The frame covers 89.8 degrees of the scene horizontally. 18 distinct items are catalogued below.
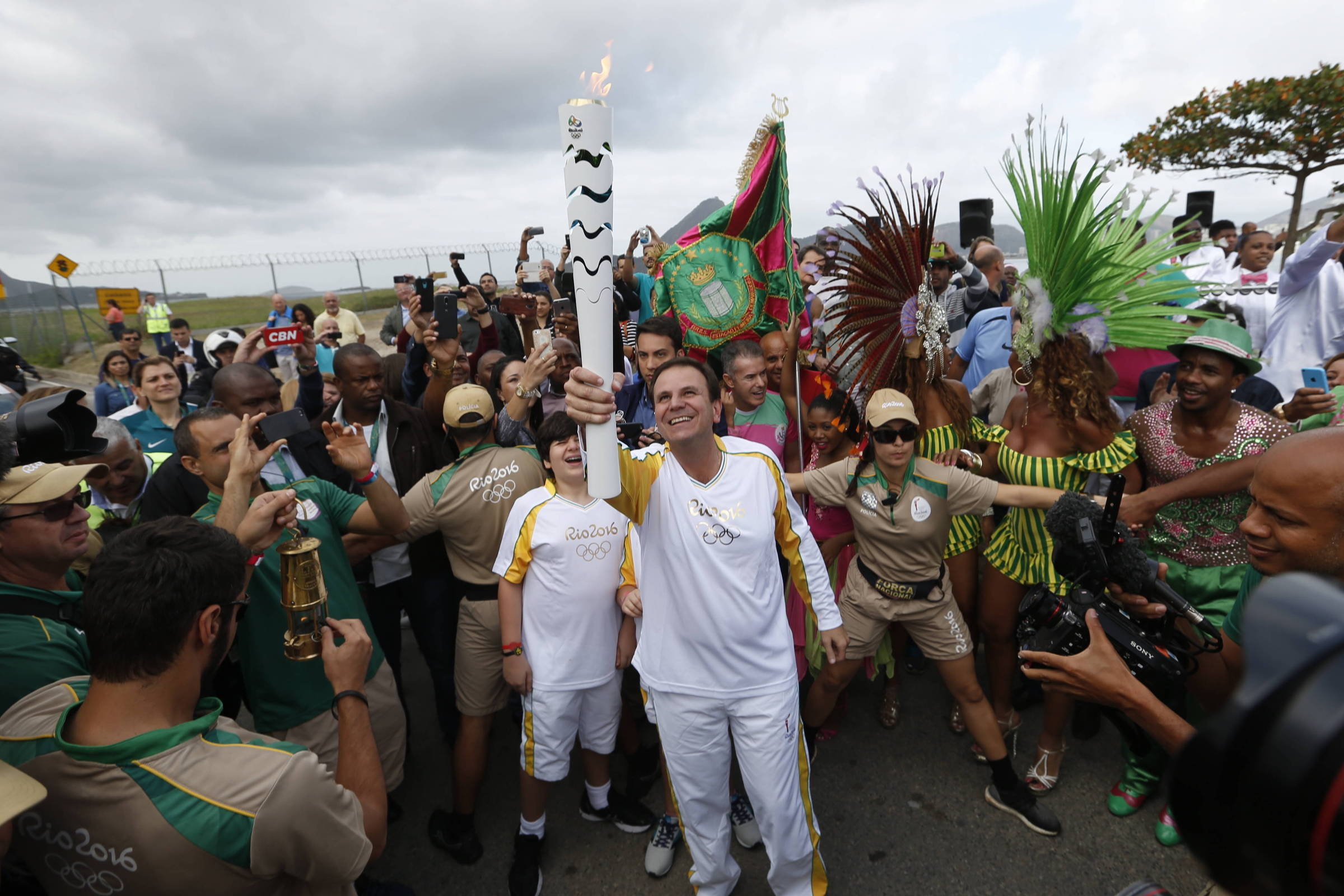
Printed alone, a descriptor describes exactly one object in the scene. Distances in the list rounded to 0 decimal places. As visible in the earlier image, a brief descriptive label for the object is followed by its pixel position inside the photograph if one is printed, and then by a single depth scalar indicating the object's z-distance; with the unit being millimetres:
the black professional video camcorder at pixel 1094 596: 1933
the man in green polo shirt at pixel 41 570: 1808
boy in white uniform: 2943
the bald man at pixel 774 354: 4453
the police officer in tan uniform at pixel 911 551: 3221
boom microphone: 2104
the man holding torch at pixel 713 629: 2449
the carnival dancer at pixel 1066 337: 3348
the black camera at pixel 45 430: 2080
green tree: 12062
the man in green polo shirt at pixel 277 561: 2586
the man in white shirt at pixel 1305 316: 4805
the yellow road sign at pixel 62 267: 15438
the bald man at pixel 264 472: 3064
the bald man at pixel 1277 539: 1673
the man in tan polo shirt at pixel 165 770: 1422
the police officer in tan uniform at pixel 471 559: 3225
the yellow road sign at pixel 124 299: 16016
